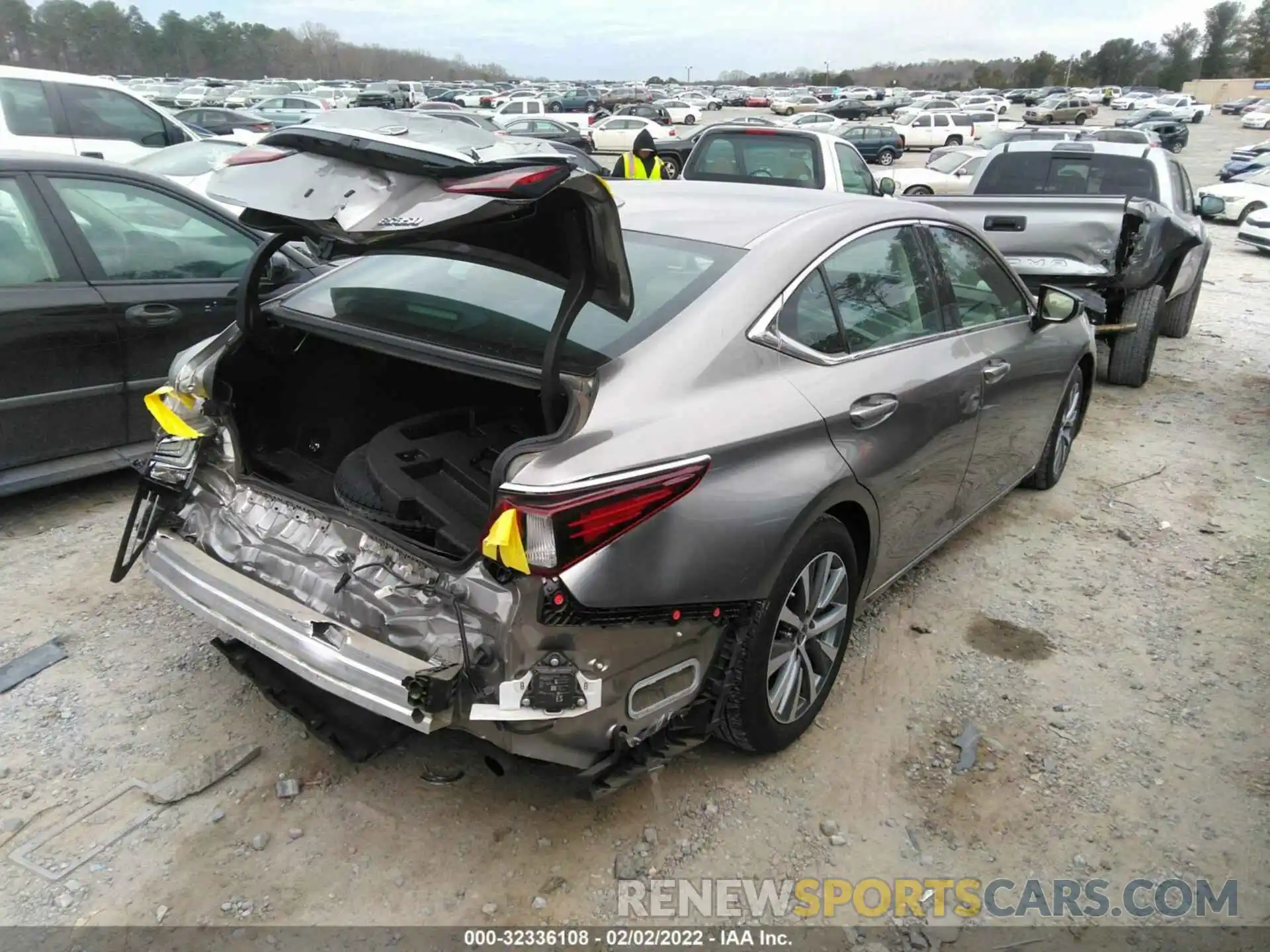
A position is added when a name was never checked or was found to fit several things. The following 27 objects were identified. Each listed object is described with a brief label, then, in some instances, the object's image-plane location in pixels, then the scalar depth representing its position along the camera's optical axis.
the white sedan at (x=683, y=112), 47.72
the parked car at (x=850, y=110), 51.75
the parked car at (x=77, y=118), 8.80
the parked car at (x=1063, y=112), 48.22
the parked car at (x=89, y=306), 3.96
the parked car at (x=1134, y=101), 59.44
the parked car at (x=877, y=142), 32.06
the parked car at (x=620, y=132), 31.80
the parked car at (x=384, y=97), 37.78
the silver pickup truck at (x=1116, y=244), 6.65
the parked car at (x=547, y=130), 25.30
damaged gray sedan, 2.12
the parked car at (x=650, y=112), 39.84
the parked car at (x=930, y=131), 37.19
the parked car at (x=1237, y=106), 63.66
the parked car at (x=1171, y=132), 30.92
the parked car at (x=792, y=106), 57.90
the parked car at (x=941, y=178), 16.28
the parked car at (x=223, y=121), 18.75
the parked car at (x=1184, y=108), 52.62
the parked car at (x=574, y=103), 49.06
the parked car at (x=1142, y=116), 40.21
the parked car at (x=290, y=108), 27.42
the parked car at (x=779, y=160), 8.29
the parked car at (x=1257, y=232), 13.57
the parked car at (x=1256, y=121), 49.19
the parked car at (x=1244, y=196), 17.00
